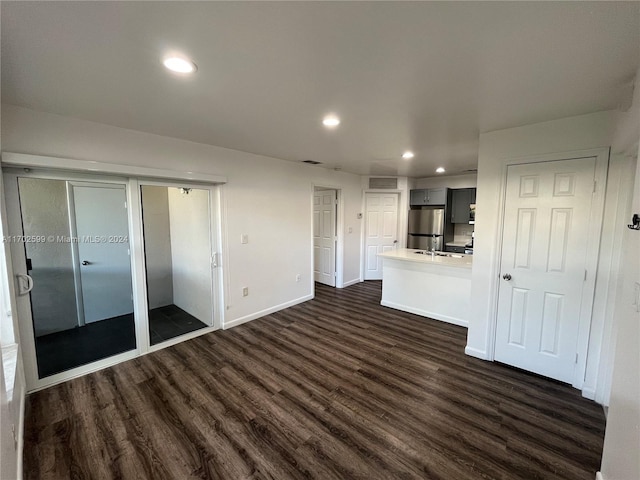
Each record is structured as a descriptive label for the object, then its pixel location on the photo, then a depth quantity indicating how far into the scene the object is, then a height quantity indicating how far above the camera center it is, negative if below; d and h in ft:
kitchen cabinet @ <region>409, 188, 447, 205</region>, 19.13 +1.65
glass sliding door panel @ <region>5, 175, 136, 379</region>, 7.57 -1.65
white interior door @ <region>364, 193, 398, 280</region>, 19.74 -0.49
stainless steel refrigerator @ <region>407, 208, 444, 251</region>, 19.51 -0.78
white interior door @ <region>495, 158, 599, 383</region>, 7.72 -1.39
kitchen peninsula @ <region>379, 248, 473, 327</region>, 12.17 -3.25
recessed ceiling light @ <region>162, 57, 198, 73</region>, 4.89 +2.90
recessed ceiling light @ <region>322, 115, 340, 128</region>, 7.76 +2.95
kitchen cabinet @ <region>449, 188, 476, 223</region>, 18.81 +1.09
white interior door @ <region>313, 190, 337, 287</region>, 18.29 -1.18
